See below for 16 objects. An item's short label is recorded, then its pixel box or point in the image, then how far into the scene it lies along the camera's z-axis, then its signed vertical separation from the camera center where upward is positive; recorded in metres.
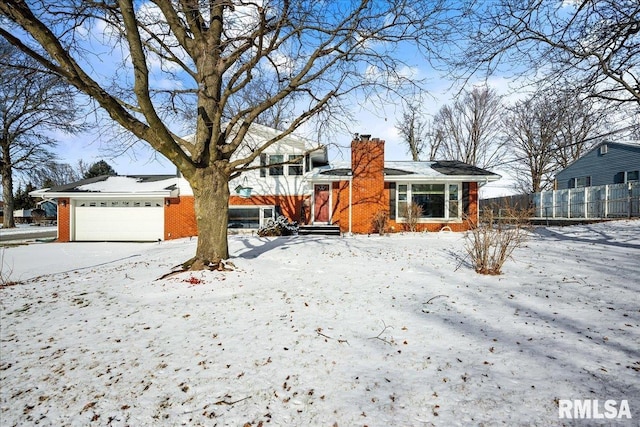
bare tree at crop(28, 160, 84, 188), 27.22 +3.39
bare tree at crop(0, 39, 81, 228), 23.26 +5.73
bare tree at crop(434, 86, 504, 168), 28.02 +7.89
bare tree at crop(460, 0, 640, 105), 5.67 +3.42
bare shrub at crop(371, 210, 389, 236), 14.68 -0.50
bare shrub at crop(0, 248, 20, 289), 6.14 -1.52
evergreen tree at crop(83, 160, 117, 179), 37.81 +5.15
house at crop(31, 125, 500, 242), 15.16 +0.67
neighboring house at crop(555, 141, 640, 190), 19.42 +3.20
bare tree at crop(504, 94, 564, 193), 27.22 +5.04
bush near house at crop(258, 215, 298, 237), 14.09 -0.85
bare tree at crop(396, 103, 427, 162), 30.56 +7.25
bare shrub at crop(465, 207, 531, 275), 6.04 -0.58
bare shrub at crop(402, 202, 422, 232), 14.48 -0.21
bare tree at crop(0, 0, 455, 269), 5.89 +3.14
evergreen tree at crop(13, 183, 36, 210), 38.50 +1.26
